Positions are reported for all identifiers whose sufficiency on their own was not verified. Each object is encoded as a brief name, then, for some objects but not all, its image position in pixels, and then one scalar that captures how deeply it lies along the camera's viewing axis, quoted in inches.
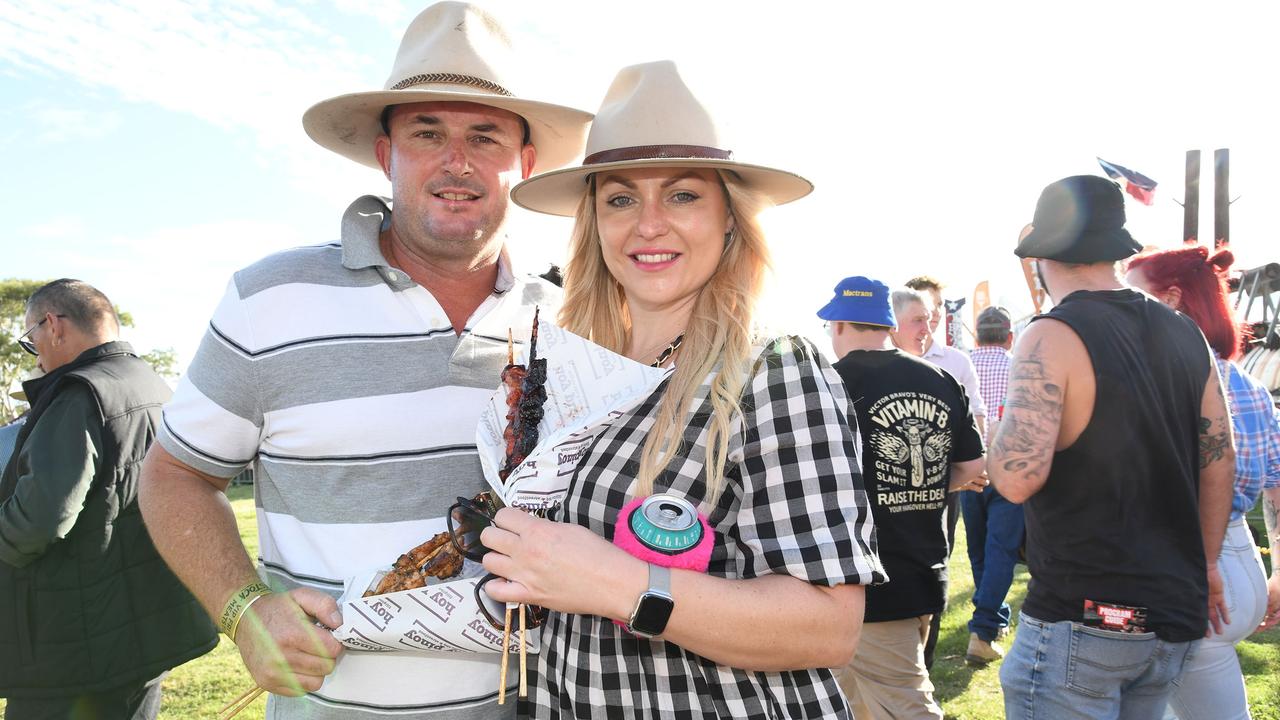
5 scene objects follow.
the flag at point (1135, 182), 387.2
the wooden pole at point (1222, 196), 478.9
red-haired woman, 111.5
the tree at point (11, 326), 1902.1
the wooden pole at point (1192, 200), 465.4
